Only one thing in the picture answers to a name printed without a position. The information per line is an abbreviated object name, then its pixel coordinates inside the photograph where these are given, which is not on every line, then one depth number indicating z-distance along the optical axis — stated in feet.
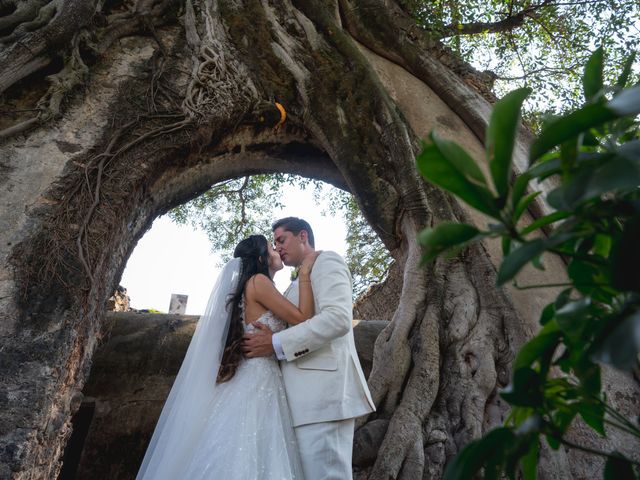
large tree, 7.57
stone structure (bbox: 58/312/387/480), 10.16
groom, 6.73
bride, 6.43
